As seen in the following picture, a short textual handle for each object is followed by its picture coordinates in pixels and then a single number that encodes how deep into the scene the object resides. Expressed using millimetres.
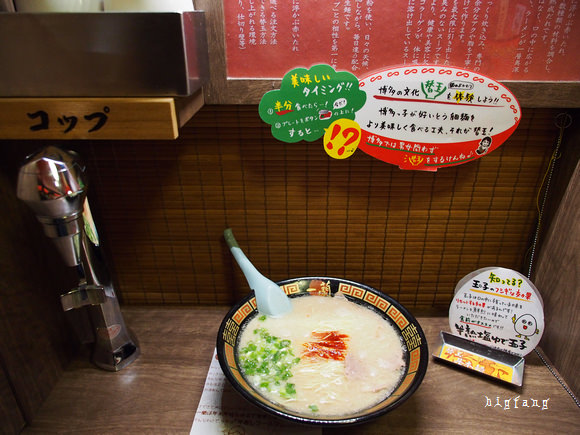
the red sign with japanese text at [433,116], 440
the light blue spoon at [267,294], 523
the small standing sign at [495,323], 488
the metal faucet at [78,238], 357
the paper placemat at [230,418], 439
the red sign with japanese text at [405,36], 413
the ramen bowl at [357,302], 379
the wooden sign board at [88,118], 327
